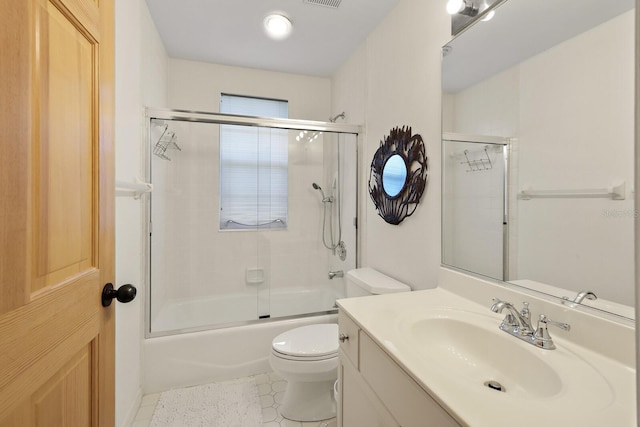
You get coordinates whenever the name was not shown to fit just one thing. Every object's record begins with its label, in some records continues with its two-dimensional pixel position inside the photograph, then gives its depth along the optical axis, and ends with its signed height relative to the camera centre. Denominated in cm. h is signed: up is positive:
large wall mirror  77 +23
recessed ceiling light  195 +133
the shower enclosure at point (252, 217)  218 -4
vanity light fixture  123 +94
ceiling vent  179 +136
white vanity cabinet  66 -51
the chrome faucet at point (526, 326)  81 -35
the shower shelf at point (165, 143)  204 +53
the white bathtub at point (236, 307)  199 -77
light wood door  45 +0
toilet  147 -80
